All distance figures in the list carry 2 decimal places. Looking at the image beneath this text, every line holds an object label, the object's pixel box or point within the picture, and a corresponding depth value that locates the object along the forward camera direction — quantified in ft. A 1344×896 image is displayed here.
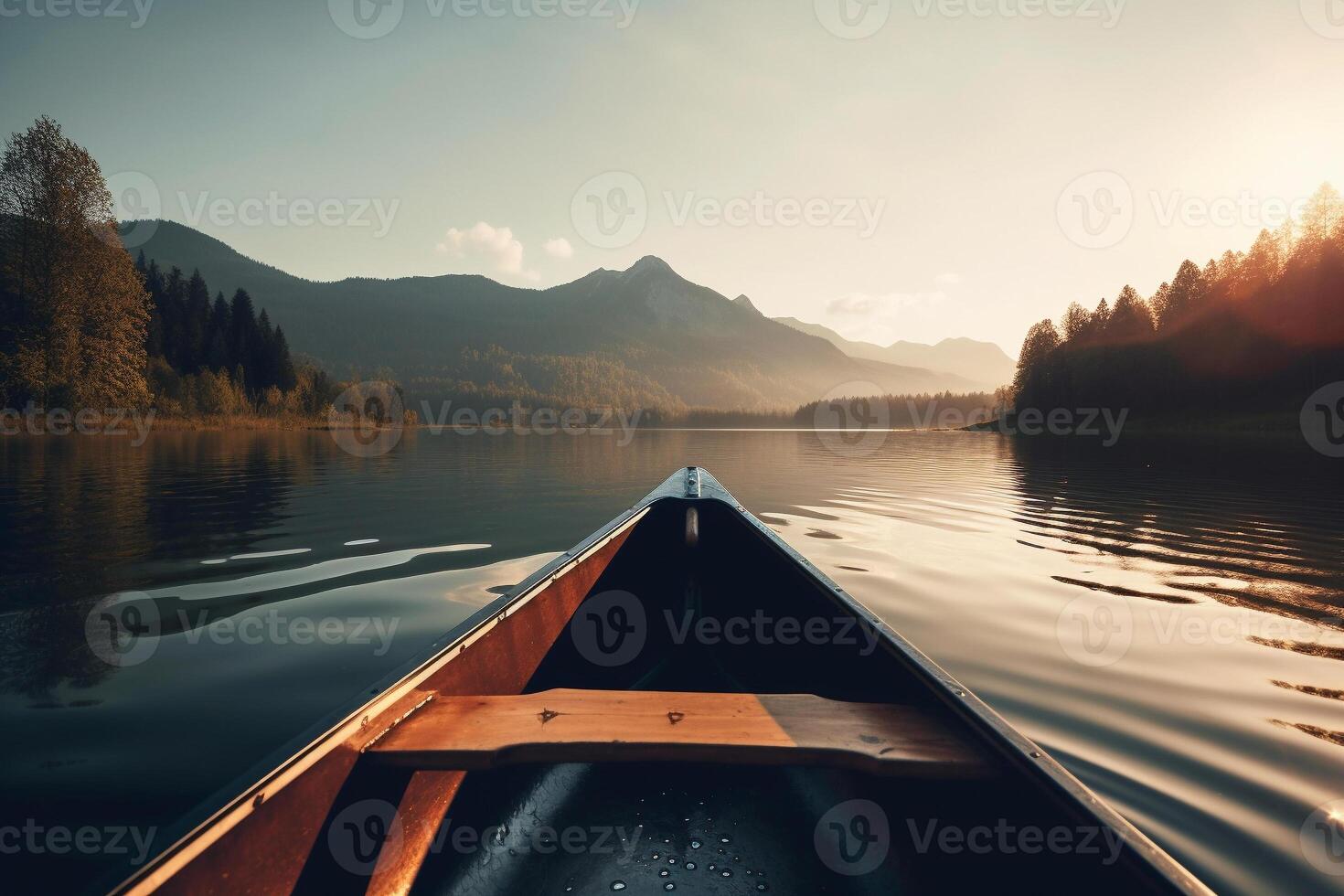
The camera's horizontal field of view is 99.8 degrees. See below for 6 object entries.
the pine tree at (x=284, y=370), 230.27
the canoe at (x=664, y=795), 5.29
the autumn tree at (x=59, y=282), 98.68
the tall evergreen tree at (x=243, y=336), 220.84
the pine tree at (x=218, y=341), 211.61
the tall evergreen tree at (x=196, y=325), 204.95
